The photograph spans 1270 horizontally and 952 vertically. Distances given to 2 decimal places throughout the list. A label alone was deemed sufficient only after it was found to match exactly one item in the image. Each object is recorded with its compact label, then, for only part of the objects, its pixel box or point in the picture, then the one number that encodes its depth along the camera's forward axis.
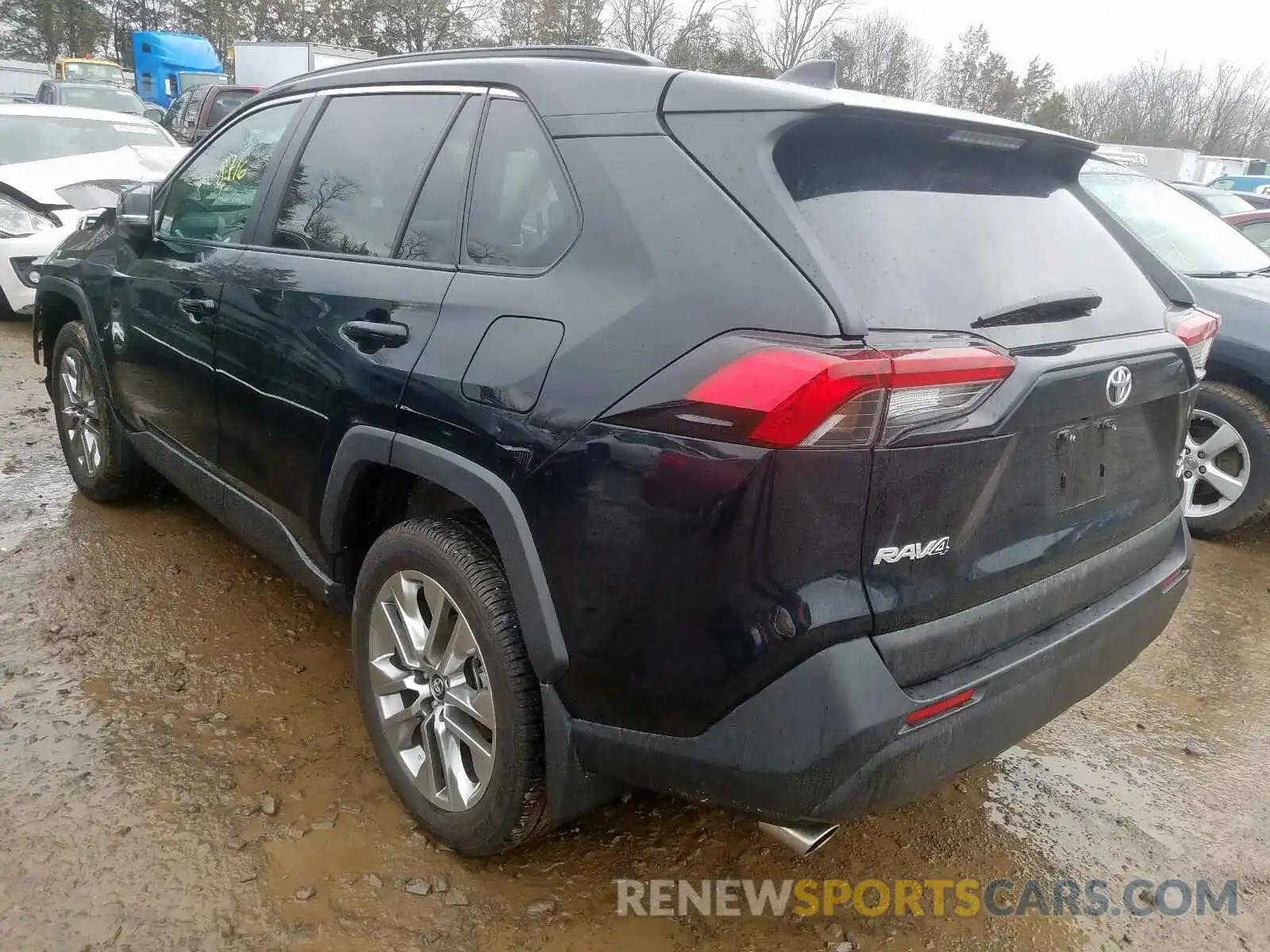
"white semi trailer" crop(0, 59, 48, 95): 29.28
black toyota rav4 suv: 1.61
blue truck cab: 27.95
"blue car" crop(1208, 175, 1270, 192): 26.64
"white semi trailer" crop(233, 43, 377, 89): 21.95
